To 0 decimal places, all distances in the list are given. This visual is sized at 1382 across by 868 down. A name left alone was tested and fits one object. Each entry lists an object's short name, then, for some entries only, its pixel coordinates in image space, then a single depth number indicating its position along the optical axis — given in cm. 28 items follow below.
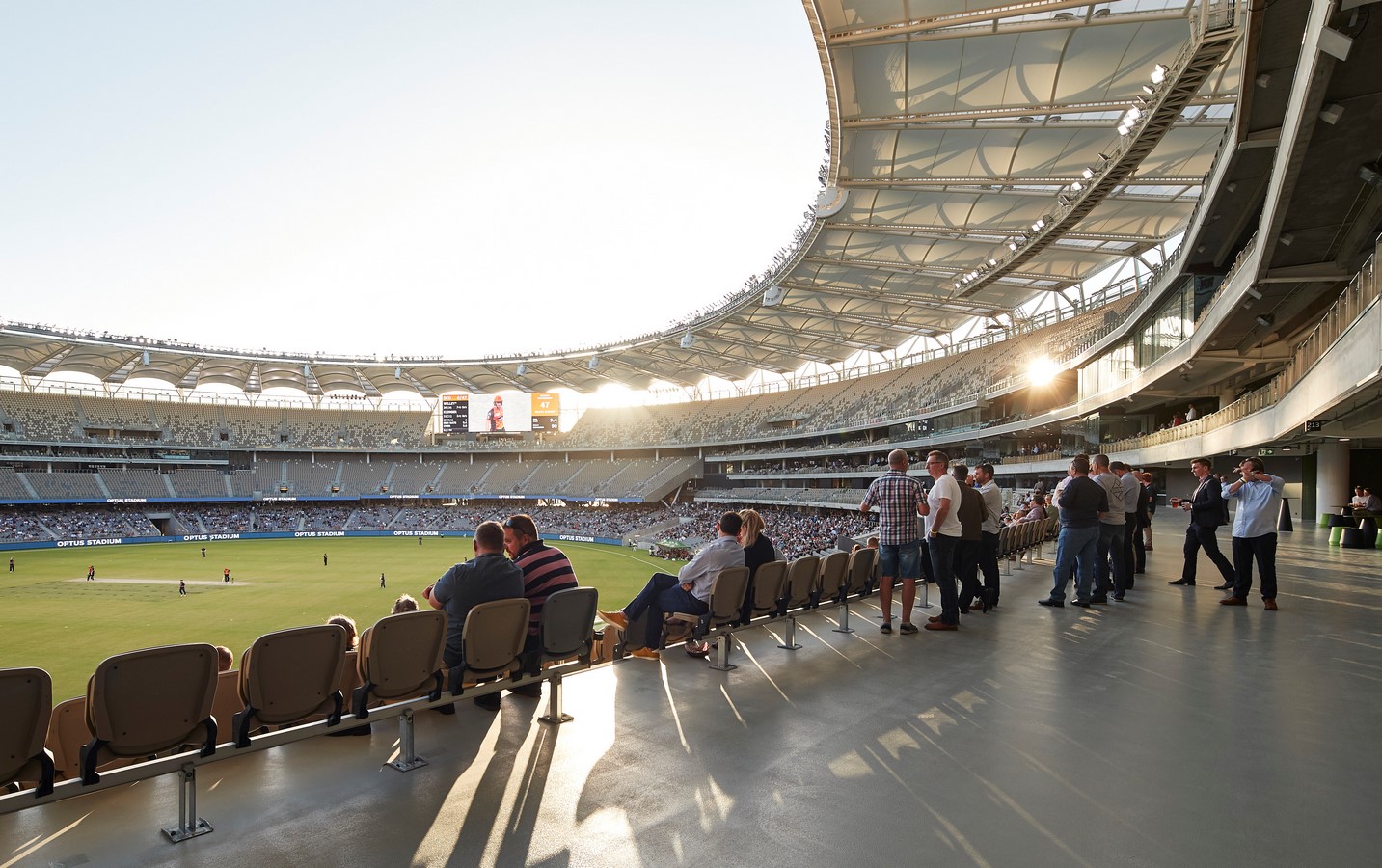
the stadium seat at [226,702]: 456
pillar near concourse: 2094
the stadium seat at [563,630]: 502
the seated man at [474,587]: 506
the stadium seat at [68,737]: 423
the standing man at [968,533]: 830
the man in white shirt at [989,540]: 920
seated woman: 681
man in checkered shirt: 778
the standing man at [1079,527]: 905
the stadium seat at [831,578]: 783
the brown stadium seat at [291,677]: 391
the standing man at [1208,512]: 1005
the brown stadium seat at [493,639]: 473
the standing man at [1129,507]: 1063
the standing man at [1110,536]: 981
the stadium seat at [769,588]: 682
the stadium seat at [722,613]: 631
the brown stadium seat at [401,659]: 428
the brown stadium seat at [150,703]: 342
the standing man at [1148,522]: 1418
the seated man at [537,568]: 568
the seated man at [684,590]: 646
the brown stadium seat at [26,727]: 315
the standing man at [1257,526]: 859
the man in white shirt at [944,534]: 761
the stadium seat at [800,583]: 726
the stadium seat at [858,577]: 808
